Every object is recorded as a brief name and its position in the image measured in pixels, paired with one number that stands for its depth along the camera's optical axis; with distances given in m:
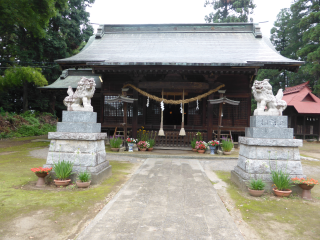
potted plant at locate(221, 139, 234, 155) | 9.52
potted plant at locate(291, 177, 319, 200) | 4.09
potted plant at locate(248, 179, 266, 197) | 4.15
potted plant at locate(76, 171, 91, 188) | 4.41
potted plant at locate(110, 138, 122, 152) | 9.84
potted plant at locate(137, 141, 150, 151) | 9.96
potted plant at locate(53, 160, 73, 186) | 4.48
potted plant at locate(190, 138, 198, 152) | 10.16
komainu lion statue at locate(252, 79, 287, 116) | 4.67
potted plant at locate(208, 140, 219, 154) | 9.65
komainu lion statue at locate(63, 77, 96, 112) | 5.00
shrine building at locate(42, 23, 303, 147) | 9.67
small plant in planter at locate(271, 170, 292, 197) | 4.14
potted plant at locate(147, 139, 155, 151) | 10.12
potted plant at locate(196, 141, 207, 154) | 9.84
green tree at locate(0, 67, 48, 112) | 14.38
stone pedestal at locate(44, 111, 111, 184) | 4.74
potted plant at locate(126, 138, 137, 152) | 10.01
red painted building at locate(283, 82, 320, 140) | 18.45
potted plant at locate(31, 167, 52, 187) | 4.47
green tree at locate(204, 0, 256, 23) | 24.64
